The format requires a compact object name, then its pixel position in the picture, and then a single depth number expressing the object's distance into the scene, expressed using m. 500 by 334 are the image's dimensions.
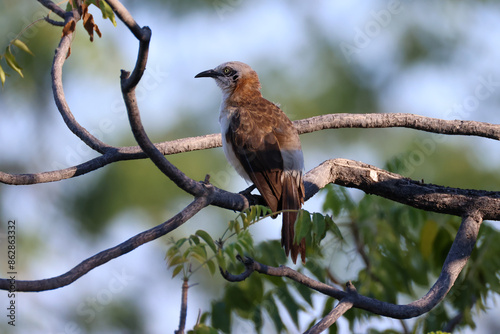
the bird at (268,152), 9.83
